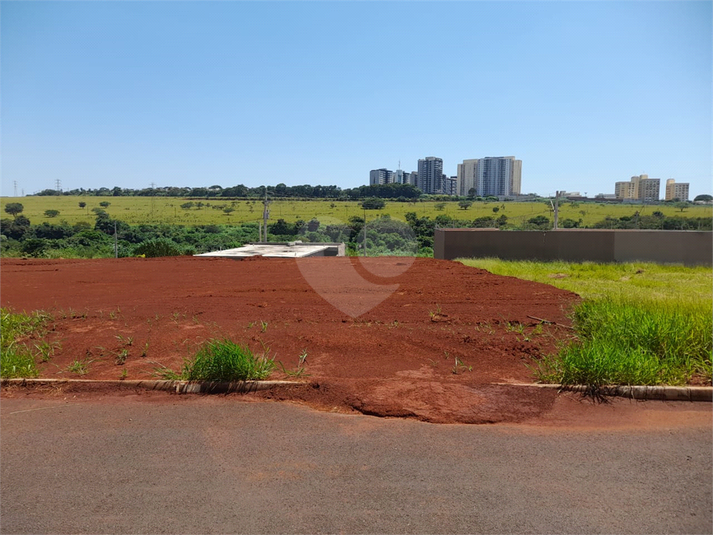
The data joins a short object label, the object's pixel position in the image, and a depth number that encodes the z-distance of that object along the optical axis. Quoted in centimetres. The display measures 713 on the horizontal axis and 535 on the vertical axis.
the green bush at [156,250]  2319
